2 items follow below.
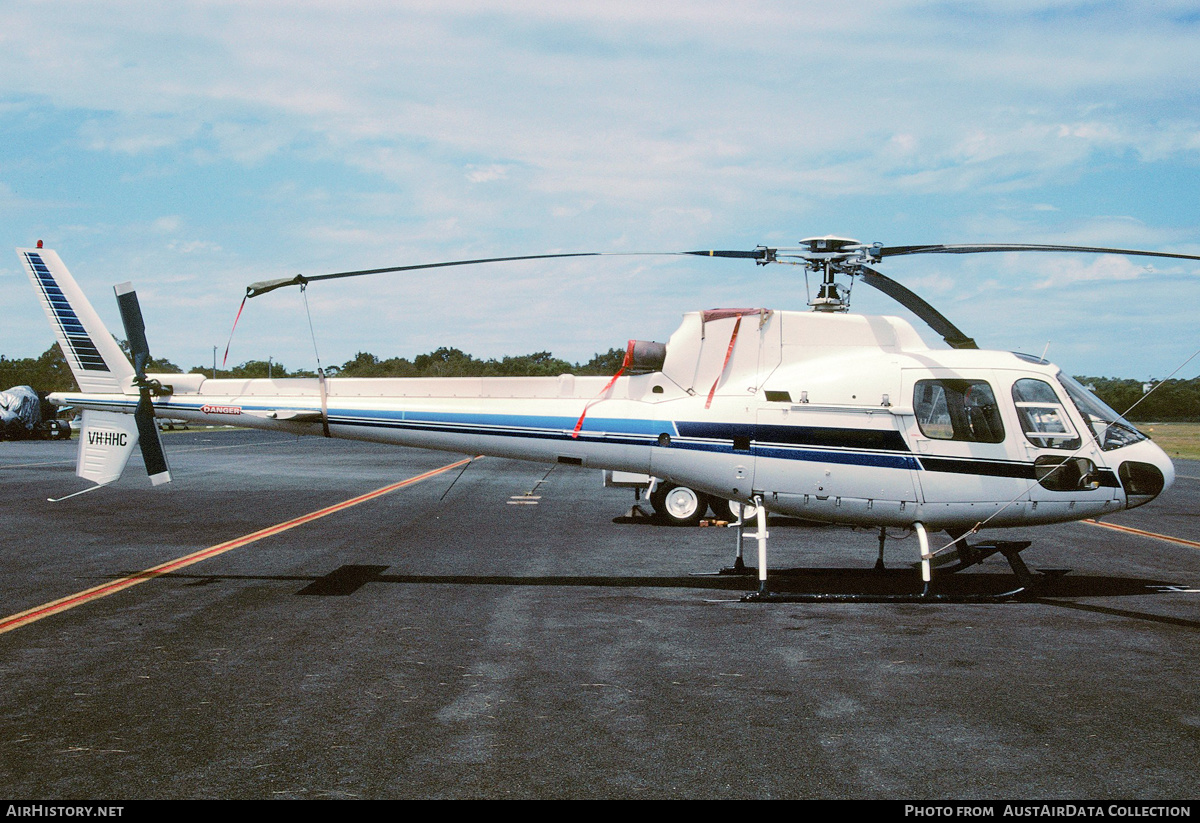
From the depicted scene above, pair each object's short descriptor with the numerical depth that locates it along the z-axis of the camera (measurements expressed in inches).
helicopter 475.5
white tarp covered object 2287.2
